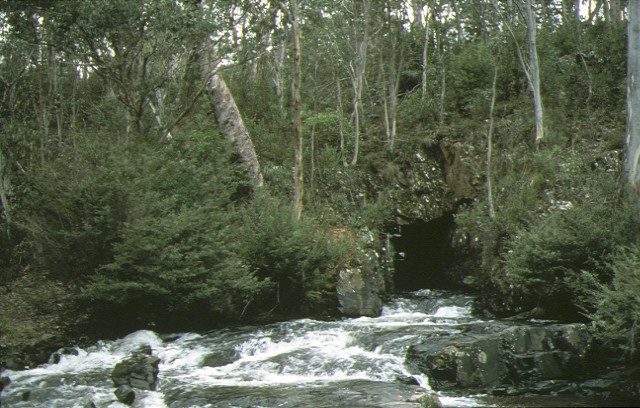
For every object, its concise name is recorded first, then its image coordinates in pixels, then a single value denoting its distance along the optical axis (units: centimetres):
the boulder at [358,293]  1667
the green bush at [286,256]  1598
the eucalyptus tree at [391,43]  2551
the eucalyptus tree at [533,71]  2180
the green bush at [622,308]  1067
